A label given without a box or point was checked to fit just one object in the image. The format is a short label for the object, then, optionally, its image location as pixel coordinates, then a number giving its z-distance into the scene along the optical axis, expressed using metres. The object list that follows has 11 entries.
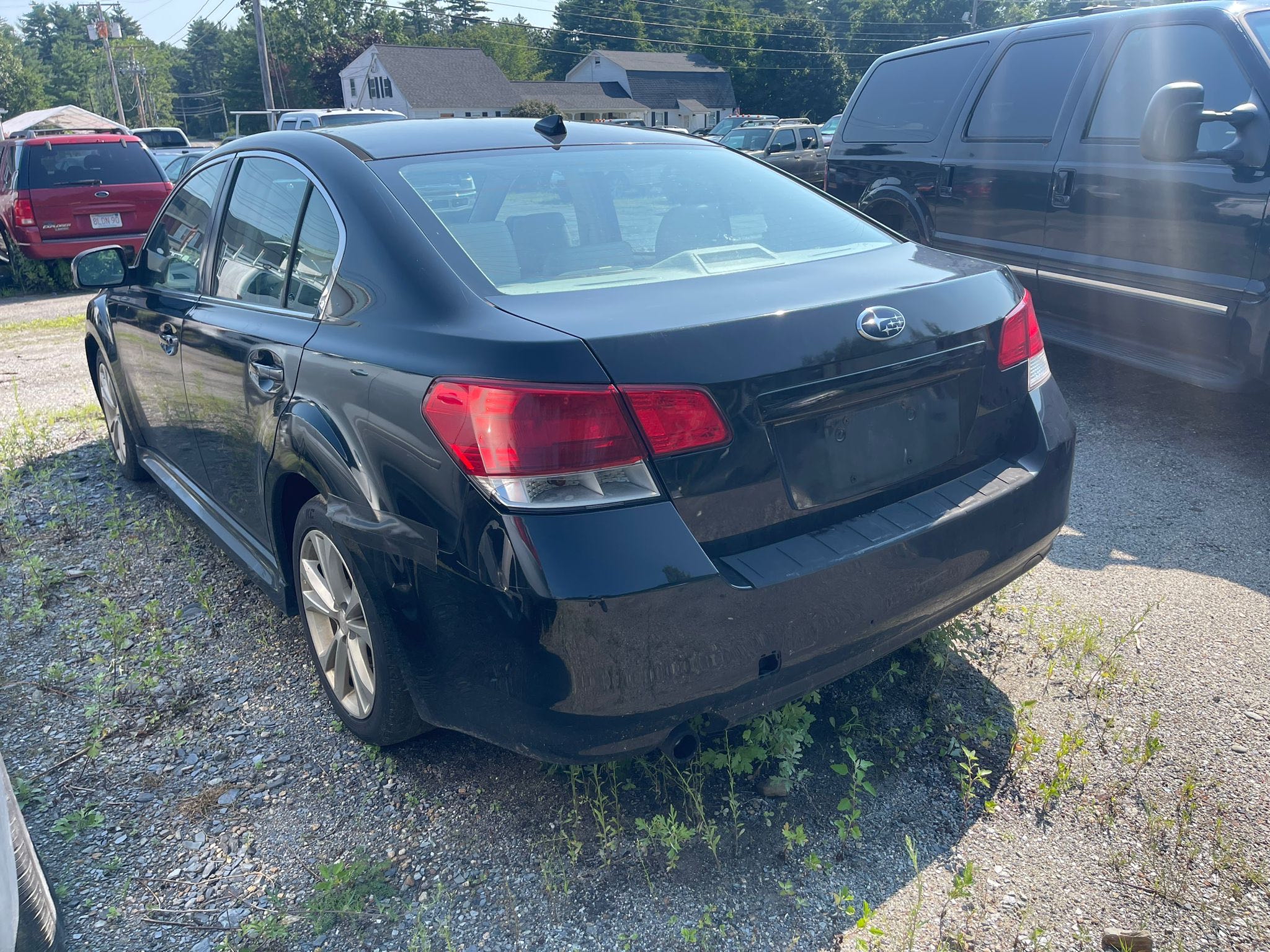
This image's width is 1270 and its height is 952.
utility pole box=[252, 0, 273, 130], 34.94
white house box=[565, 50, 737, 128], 85.00
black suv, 4.56
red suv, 12.60
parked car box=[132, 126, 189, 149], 31.17
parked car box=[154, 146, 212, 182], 20.12
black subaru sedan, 2.10
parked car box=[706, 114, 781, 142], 32.21
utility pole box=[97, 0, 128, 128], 67.19
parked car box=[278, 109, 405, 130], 18.62
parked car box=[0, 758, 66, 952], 1.69
